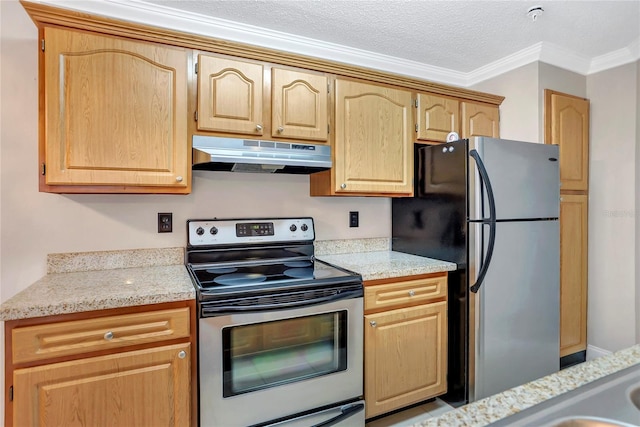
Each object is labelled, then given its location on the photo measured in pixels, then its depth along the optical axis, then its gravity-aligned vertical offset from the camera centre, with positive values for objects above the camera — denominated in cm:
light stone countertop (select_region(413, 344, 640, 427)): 60 -36
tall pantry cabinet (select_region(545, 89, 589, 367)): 254 +0
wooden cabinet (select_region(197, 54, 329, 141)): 179 +60
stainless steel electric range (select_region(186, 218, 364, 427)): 150 -65
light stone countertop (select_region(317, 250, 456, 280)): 190 -33
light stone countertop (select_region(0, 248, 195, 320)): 128 -34
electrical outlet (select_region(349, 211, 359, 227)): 253 -7
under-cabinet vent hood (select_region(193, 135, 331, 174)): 176 +29
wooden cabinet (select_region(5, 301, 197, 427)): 125 -62
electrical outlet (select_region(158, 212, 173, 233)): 199 -8
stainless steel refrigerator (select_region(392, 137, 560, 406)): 197 -27
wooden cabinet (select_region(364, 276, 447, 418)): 186 -79
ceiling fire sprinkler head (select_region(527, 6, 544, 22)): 196 +114
